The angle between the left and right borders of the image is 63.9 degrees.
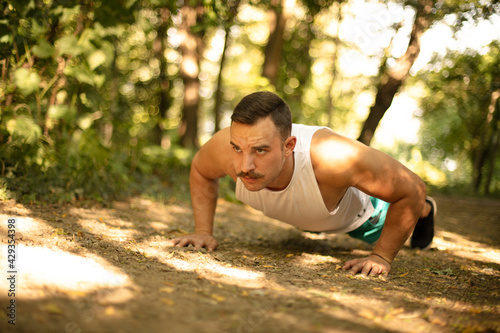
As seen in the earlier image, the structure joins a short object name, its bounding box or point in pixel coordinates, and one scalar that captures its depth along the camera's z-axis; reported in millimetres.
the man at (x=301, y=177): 2377
